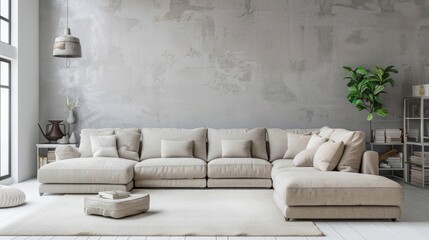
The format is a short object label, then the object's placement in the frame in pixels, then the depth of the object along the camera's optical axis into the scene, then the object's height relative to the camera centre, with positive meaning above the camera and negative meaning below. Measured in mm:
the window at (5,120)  7387 -102
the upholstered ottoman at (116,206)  4852 -965
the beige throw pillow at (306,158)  6078 -578
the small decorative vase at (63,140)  7934 -448
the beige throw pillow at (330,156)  5465 -492
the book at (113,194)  4961 -859
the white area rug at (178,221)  4449 -1103
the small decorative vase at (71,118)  8039 -74
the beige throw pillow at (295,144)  7160 -462
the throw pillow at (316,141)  6211 -370
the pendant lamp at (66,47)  6012 +863
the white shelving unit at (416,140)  7414 -434
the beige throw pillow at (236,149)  7211 -540
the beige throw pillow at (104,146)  7145 -495
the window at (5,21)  7348 +1459
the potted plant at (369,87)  7531 +432
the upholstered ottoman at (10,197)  5508 -987
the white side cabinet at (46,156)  7765 -699
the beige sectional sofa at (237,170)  4848 -717
